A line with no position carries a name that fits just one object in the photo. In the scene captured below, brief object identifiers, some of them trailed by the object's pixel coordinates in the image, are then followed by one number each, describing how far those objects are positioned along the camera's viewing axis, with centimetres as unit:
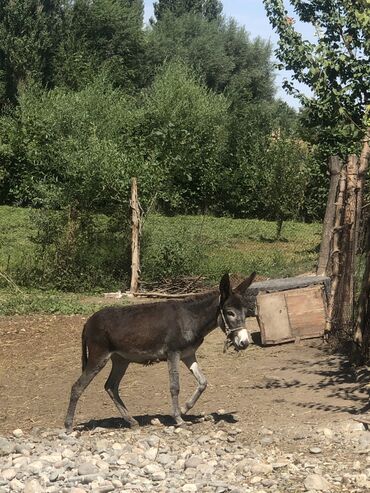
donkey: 818
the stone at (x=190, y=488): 618
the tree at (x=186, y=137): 3647
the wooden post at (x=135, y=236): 1792
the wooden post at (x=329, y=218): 1315
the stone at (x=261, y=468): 652
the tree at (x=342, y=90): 1061
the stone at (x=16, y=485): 637
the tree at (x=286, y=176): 3114
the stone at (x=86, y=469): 662
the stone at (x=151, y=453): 711
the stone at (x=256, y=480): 632
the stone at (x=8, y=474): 664
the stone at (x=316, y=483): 607
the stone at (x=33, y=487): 625
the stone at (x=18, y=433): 816
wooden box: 1177
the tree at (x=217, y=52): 5825
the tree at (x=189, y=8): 7562
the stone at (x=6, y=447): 742
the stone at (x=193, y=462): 680
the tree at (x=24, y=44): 5009
